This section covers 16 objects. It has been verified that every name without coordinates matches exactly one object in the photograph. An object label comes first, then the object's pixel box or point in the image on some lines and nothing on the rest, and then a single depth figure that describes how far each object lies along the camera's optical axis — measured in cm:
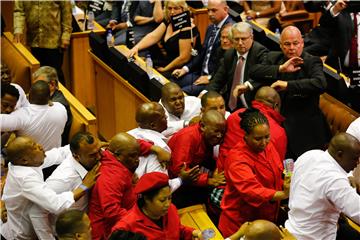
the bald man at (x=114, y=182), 869
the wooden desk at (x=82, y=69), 1561
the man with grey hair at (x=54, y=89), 1179
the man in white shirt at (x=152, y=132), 941
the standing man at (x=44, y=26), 1471
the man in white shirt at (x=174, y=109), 1070
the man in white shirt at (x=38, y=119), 1094
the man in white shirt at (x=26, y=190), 868
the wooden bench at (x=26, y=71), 1191
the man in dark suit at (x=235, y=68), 1213
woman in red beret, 768
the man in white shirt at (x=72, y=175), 890
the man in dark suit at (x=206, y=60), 1376
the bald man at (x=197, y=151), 959
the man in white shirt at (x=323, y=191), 812
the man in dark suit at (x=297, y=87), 1118
